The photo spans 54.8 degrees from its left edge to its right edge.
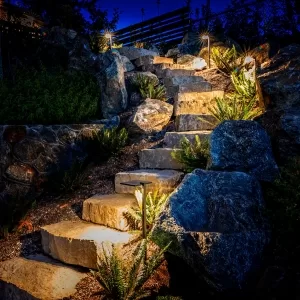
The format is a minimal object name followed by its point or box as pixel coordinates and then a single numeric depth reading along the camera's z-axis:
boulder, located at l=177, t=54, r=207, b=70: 10.22
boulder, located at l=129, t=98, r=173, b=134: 6.69
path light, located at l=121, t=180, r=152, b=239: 3.24
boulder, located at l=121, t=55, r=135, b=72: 10.47
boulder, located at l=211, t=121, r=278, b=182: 3.67
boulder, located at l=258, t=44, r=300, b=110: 4.21
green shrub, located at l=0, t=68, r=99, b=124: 6.32
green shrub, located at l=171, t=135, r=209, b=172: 4.30
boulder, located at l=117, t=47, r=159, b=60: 11.76
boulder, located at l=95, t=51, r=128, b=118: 7.43
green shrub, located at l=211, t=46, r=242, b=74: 8.41
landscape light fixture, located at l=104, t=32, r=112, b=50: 11.06
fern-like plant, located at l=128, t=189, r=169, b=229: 3.69
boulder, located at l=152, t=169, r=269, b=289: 2.59
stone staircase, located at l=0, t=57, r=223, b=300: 3.28
